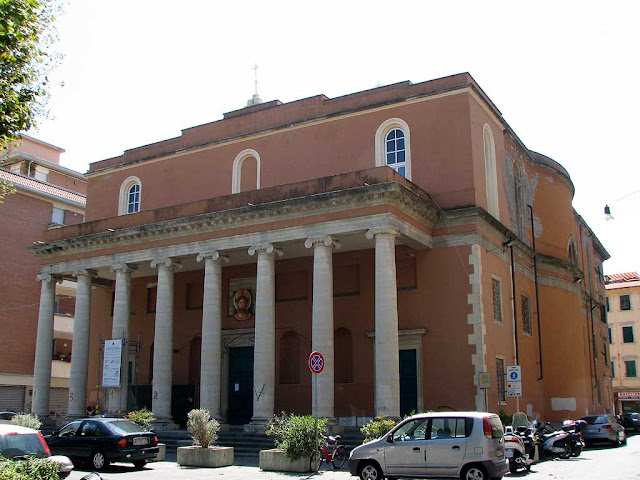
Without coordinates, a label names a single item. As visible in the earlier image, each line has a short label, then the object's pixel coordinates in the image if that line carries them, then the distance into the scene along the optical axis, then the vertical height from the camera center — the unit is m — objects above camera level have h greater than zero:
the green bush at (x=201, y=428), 19.58 -1.39
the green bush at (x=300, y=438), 17.69 -1.50
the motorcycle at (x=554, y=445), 21.67 -2.03
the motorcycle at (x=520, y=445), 17.48 -1.72
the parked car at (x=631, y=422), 37.38 -2.28
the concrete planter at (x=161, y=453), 20.75 -2.21
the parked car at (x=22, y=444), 11.77 -1.13
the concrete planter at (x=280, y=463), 17.75 -2.13
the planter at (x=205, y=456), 19.19 -2.14
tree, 12.34 +5.76
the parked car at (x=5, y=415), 29.78 -1.59
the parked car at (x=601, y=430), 26.03 -1.90
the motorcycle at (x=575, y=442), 21.92 -1.96
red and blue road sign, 17.62 +0.36
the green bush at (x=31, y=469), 8.71 -1.17
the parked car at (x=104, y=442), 18.25 -1.70
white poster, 26.61 +0.57
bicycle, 17.77 -1.96
